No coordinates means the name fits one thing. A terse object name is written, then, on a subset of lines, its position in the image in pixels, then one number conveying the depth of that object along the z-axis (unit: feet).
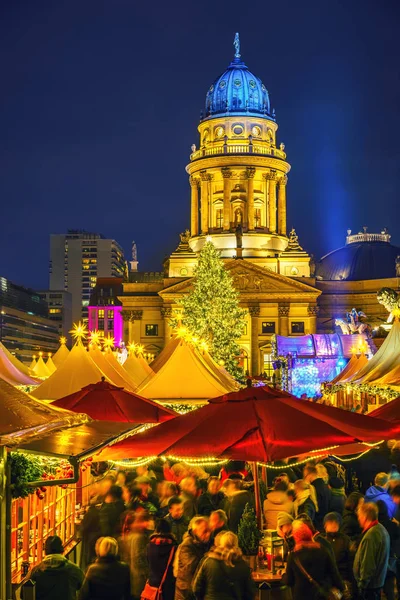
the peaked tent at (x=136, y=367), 120.57
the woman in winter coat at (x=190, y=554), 34.76
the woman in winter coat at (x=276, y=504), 46.37
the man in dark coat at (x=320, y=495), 52.70
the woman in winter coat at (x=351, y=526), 41.29
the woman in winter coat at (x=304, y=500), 46.47
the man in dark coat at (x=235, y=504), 46.11
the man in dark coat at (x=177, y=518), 43.60
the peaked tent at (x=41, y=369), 151.74
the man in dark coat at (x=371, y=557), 37.91
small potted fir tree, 40.29
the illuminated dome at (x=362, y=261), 379.55
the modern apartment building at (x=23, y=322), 452.76
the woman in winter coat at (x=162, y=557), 36.35
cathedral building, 308.19
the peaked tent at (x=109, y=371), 95.61
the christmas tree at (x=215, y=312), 217.77
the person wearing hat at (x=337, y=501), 53.21
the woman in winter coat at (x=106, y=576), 32.55
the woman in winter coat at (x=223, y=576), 31.55
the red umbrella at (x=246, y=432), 37.37
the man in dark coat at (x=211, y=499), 46.89
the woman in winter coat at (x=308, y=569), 33.45
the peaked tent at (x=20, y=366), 120.34
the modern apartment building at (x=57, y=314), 634.02
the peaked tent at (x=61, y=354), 133.35
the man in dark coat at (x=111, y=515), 44.11
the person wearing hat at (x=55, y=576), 32.55
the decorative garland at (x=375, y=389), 73.20
